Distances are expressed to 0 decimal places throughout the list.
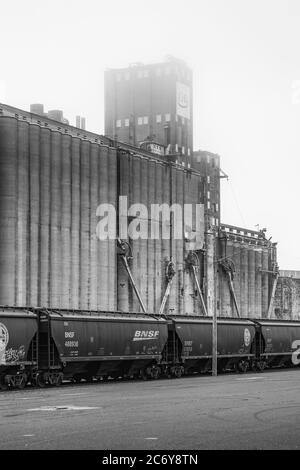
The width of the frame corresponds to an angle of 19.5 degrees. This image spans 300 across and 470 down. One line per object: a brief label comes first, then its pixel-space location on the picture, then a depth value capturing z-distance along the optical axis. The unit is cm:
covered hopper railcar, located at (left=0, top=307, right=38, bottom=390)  4034
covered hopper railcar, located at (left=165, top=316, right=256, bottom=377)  5338
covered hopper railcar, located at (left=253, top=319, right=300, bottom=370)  6222
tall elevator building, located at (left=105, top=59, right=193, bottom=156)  15912
